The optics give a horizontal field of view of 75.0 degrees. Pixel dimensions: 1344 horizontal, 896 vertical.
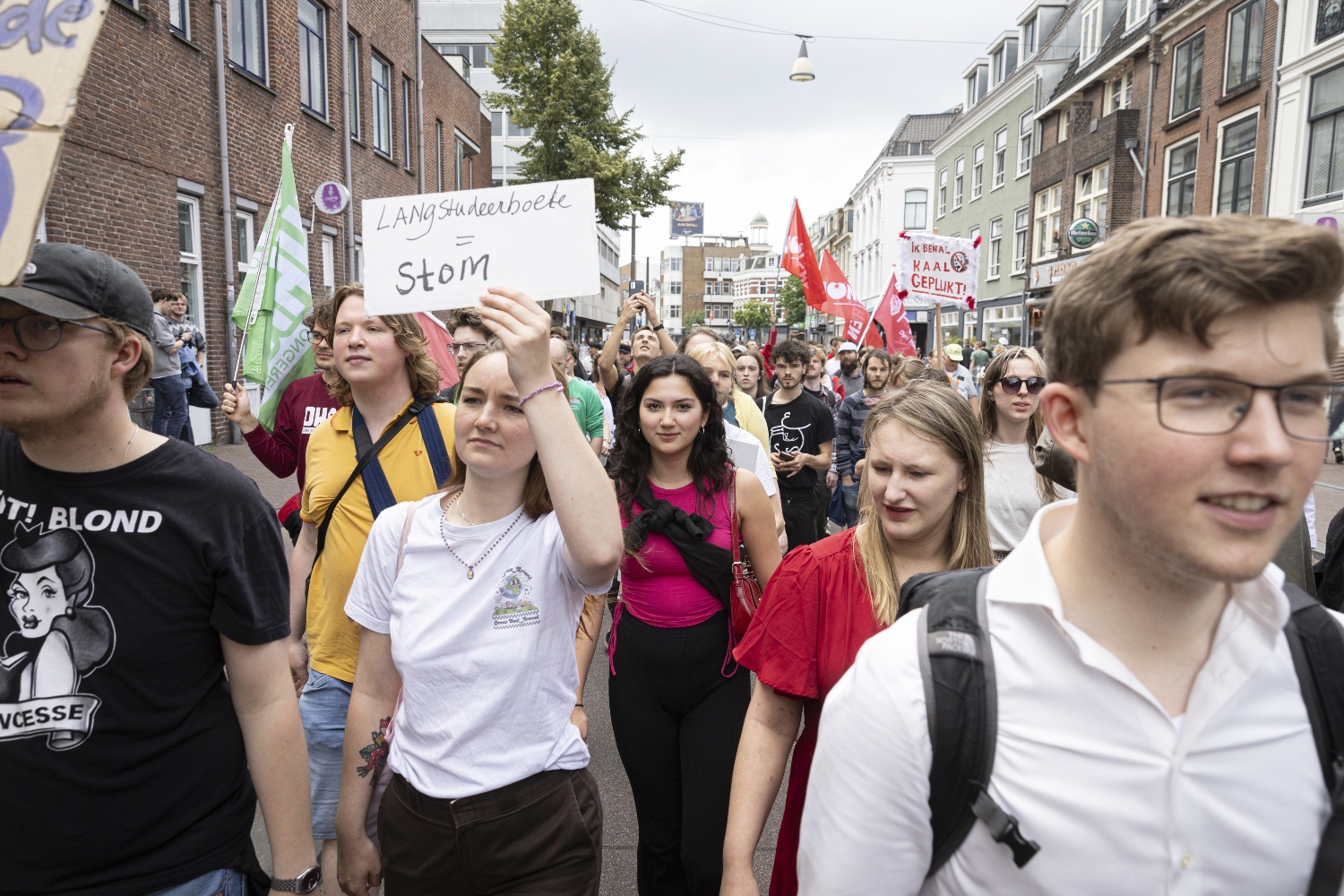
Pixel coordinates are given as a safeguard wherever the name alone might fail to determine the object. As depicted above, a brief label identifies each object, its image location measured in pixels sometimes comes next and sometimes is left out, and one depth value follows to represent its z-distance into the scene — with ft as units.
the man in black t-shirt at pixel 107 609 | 5.08
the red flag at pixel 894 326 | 36.76
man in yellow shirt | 8.99
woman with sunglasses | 11.41
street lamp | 72.30
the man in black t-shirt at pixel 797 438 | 20.25
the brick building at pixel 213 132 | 33.53
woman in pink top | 8.98
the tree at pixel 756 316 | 314.55
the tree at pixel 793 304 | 229.86
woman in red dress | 6.56
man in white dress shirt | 3.24
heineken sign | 82.07
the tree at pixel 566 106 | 74.84
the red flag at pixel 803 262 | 38.45
